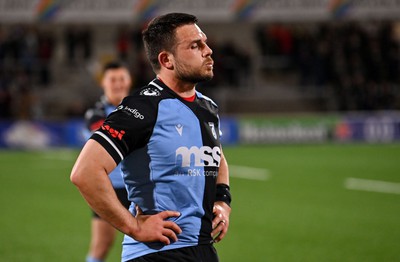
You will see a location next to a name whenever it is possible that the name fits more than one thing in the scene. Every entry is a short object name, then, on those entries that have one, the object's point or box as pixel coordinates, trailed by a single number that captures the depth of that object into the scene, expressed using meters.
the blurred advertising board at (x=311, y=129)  45.87
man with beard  6.70
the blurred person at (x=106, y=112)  13.48
